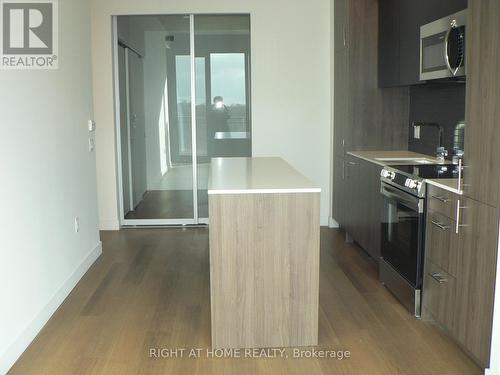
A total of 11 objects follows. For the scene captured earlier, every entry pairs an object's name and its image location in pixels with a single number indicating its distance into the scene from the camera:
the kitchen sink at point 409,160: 4.33
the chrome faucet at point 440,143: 4.31
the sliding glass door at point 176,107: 6.29
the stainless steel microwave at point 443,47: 3.55
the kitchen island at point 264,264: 3.08
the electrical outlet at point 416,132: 5.08
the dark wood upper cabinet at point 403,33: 4.10
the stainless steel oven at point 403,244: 3.53
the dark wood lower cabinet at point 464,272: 2.71
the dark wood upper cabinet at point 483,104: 2.63
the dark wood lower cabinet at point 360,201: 4.51
